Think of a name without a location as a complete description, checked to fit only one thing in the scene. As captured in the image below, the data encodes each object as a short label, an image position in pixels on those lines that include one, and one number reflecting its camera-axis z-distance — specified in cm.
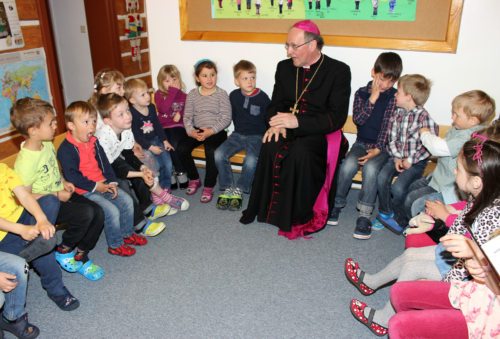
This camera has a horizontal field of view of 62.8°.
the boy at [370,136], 346
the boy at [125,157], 329
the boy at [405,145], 331
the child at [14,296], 214
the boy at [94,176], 289
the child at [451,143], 291
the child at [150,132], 375
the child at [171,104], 424
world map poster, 437
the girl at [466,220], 185
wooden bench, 363
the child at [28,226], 233
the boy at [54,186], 256
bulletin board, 347
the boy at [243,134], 386
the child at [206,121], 403
